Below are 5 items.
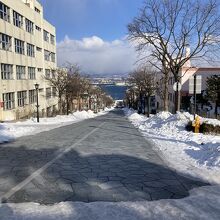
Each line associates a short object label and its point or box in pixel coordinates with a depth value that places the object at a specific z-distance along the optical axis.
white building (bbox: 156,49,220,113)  43.57
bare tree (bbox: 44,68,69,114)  36.60
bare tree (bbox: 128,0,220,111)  21.34
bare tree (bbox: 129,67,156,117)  40.88
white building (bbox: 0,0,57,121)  28.29
